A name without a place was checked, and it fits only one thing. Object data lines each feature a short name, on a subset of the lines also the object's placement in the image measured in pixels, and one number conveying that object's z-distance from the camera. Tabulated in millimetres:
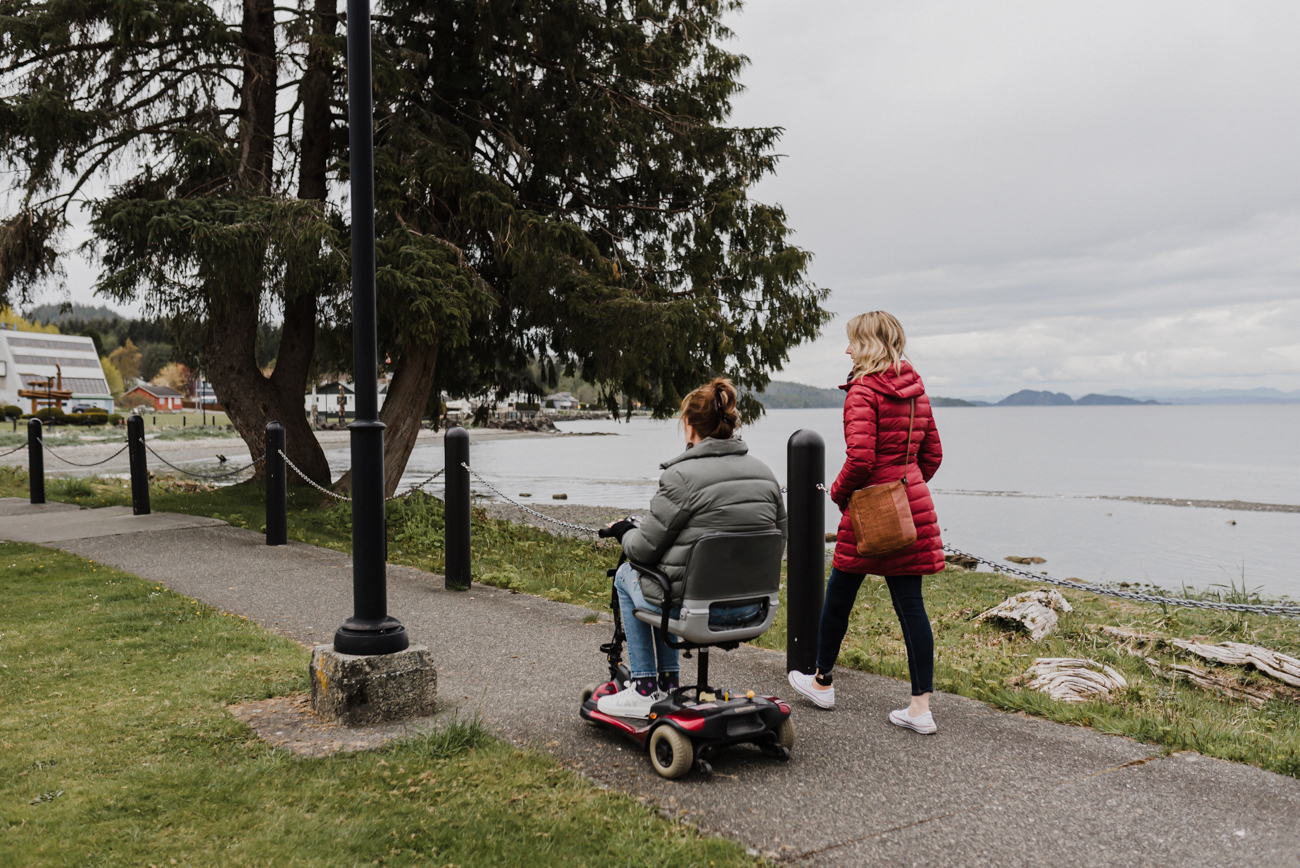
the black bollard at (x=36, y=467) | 12570
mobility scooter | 3408
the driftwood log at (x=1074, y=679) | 4789
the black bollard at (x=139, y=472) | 10898
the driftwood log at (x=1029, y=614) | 7543
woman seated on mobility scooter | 3430
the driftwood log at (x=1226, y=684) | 5148
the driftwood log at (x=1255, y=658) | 5285
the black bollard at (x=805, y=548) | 4672
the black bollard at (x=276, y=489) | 9281
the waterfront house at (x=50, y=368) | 85875
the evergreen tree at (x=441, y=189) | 10391
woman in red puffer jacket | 3922
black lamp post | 4145
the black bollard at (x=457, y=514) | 7387
